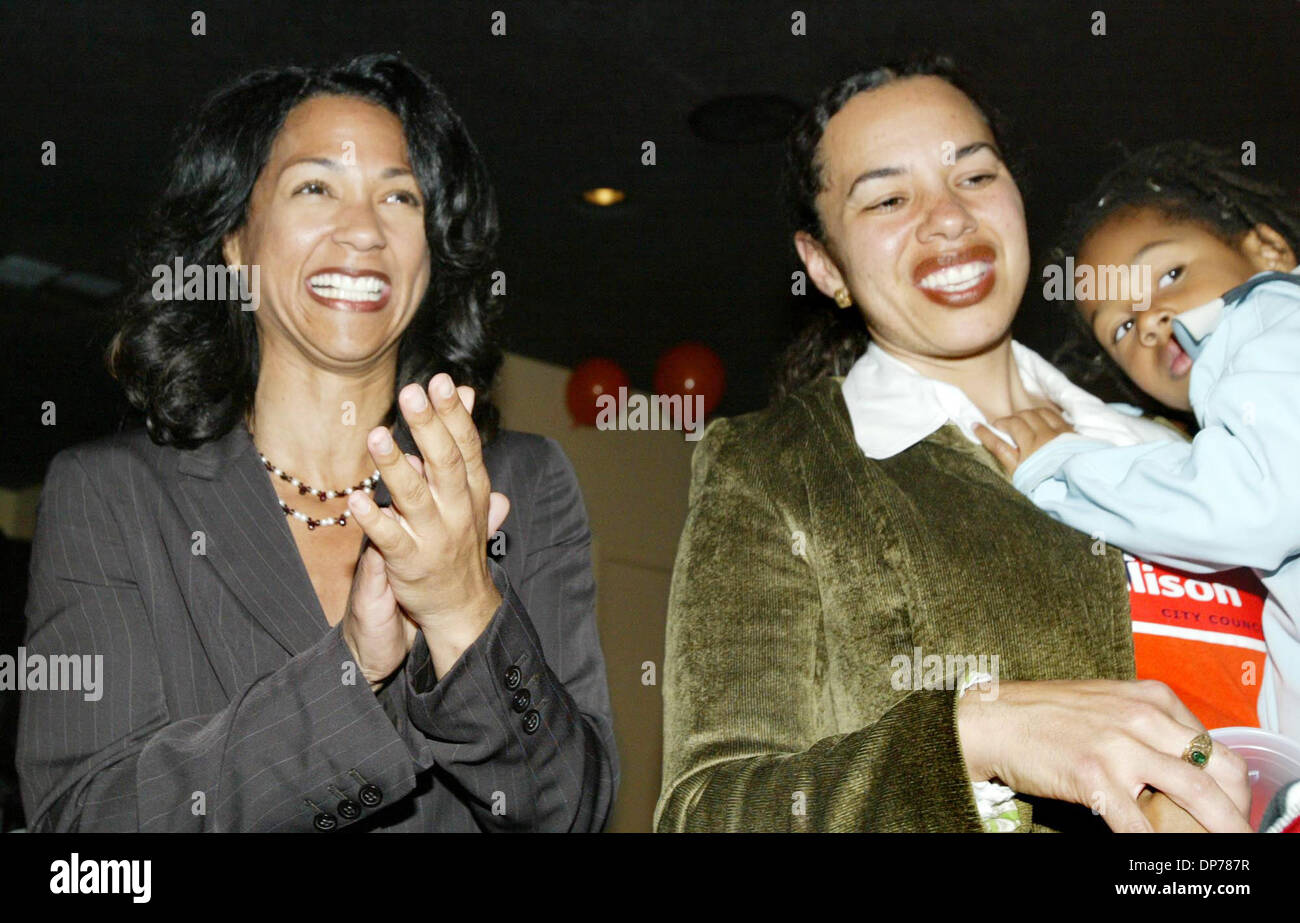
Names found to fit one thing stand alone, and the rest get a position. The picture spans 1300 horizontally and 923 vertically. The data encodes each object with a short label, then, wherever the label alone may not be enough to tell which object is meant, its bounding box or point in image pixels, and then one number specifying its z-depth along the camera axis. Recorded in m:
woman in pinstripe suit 1.32
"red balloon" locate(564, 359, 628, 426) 5.53
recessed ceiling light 4.79
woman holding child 1.15
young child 1.43
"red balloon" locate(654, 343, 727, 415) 5.09
